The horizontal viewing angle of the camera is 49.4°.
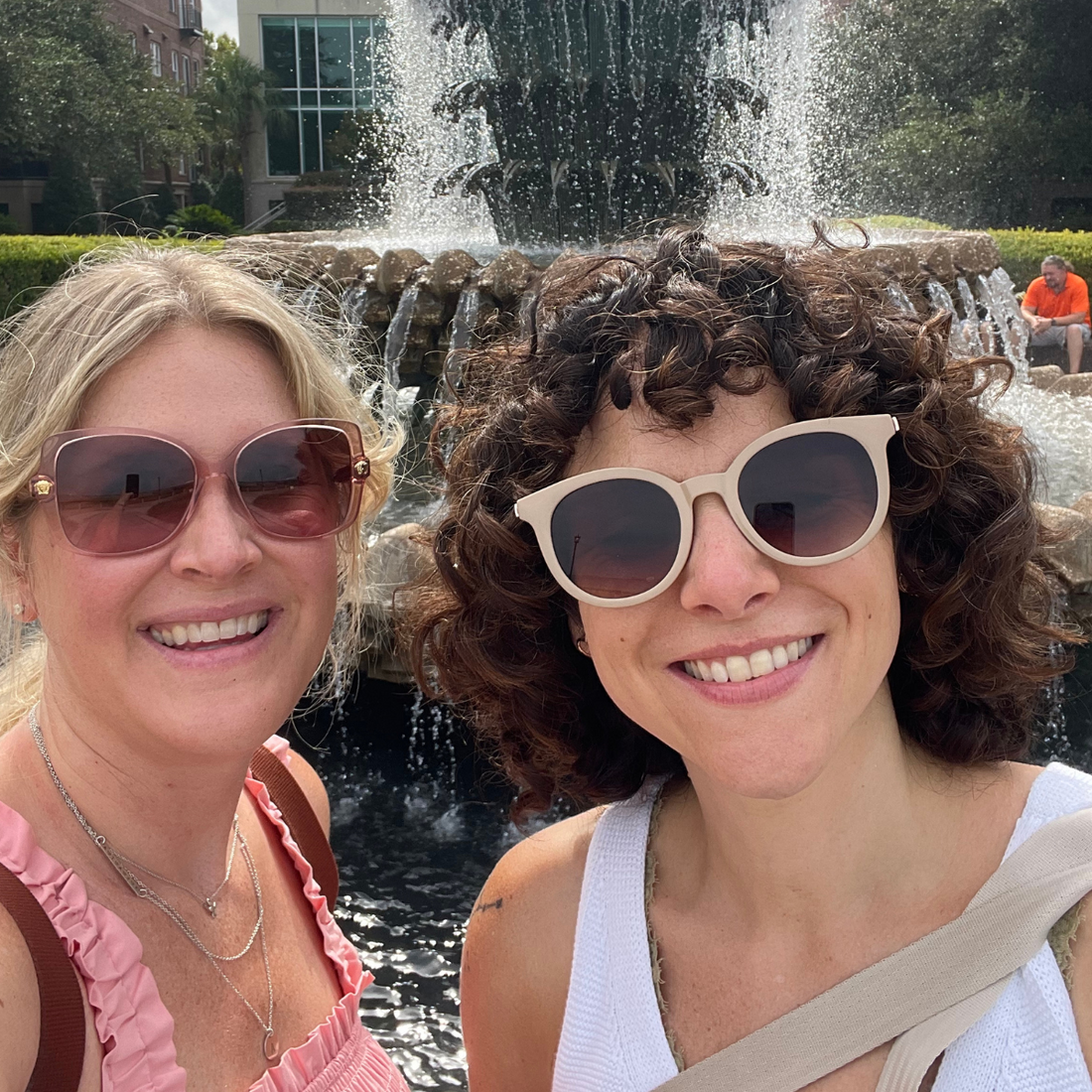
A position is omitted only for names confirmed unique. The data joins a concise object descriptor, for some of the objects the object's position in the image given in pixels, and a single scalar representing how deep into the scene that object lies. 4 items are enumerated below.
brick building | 44.34
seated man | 11.54
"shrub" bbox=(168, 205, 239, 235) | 32.22
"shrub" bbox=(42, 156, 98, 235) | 32.72
